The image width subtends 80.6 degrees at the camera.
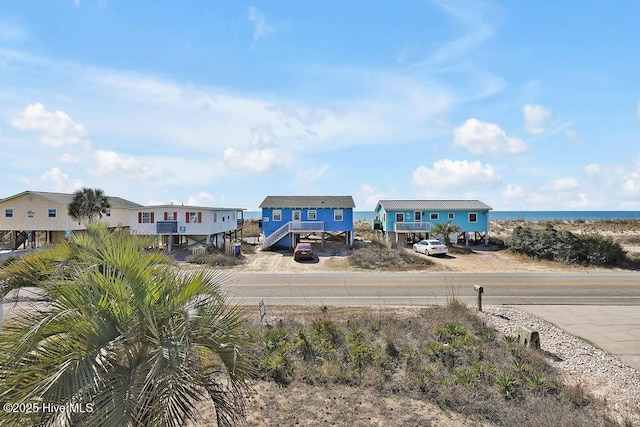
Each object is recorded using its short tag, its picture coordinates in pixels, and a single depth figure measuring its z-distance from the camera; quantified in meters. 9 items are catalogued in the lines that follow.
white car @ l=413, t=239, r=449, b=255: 33.19
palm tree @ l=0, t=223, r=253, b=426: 3.55
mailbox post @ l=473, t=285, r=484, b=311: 15.27
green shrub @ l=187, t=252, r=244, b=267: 28.06
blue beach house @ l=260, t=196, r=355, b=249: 38.53
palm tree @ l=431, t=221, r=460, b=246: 36.31
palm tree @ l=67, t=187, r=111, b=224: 33.56
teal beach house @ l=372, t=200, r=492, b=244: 40.72
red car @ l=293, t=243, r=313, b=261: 30.70
